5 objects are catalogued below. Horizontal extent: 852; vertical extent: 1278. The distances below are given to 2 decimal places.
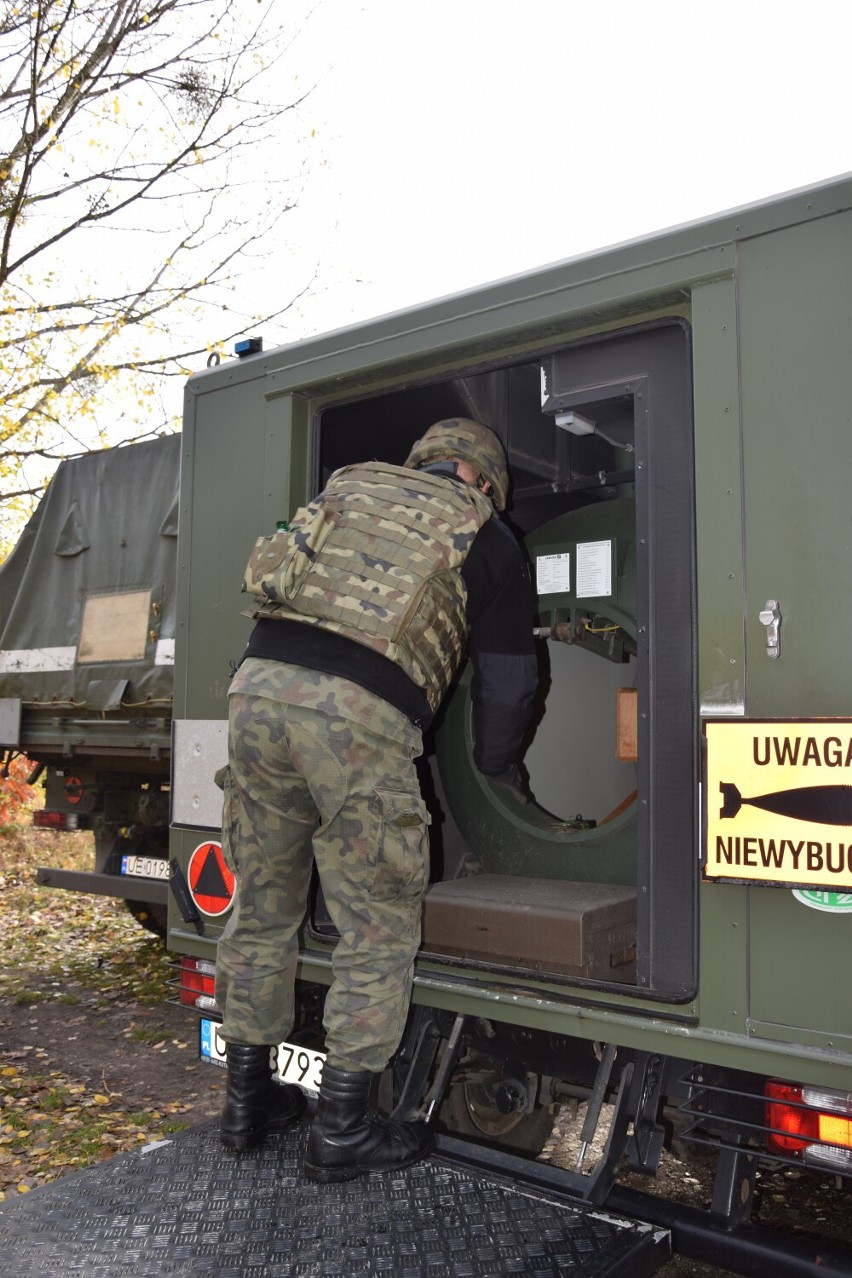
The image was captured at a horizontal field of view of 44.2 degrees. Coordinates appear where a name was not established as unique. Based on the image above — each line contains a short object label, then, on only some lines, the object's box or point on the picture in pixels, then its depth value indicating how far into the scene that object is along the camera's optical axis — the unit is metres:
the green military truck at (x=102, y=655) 5.36
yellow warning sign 1.99
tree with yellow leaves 8.06
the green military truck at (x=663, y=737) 2.08
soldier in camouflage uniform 2.50
